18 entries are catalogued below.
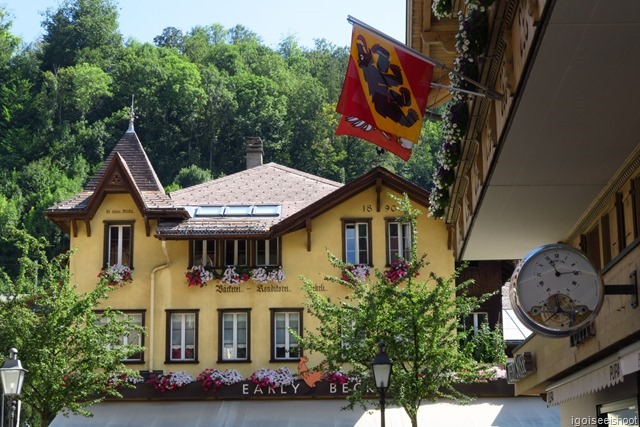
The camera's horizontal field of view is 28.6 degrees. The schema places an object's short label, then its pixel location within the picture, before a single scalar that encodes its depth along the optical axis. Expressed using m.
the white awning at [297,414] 34.97
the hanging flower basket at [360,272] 36.78
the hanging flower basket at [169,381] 36.25
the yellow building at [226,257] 37.12
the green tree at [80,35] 120.94
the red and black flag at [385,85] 16.17
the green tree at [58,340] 31.64
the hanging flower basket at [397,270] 36.28
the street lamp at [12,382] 20.14
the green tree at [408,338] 30.09
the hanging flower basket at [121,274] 37.19
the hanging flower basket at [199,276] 37.25
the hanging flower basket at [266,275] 37.19
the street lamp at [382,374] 22.27
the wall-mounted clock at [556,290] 13.64
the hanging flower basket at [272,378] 36.16
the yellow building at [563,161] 11.65
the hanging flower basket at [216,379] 36.25
